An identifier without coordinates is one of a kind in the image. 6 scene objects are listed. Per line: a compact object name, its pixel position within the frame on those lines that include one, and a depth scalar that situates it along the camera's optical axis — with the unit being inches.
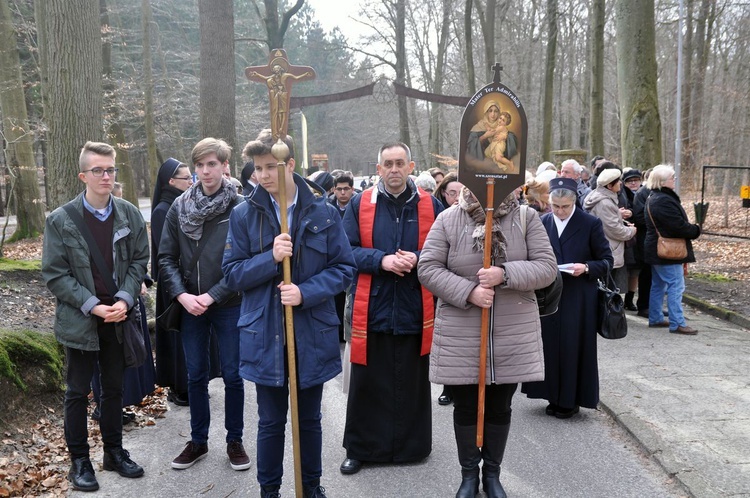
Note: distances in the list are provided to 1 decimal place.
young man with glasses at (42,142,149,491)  167.3
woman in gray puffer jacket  154.9
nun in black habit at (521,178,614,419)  219.8
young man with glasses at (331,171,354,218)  350.9
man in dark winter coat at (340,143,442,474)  180.2
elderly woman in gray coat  326.0
